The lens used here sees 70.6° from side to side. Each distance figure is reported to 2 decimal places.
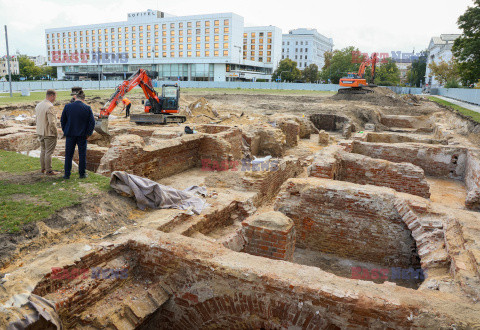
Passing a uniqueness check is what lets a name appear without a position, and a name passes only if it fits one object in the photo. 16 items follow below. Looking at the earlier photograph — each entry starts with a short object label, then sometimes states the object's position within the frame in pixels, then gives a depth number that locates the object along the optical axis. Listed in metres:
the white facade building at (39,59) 176.30
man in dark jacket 6.80
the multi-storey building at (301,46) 111.81
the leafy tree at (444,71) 56.84
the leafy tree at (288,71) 76.12
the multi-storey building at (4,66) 108.53
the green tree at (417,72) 81.50
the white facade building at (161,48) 75.06
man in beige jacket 6.85
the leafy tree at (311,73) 79.44
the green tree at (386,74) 76.69
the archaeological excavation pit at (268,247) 3.84
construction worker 22.99
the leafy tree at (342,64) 75.50
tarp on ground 6.73
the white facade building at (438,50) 70.96
